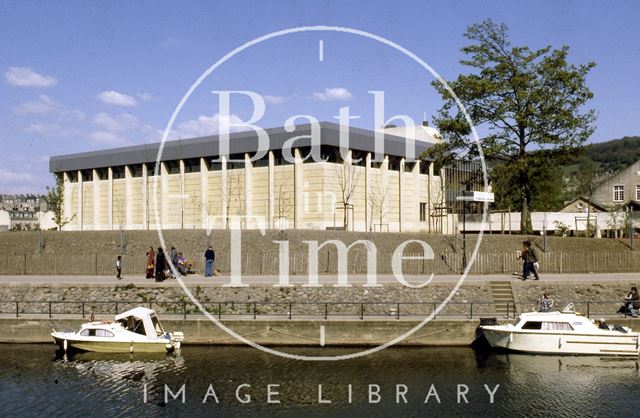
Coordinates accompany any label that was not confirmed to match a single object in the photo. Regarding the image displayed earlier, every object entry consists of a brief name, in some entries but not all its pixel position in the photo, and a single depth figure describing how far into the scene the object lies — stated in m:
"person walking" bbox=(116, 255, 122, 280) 43.19
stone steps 35.97
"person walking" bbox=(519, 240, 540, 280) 39.91
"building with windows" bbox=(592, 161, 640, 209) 82.12
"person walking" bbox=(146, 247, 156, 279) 43.16
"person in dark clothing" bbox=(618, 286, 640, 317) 34.53
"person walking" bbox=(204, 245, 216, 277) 43.00
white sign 47.78
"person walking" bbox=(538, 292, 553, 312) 33.39
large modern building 66.25
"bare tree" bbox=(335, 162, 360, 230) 65.50
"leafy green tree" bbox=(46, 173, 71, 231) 78.25
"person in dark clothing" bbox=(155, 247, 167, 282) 40.09
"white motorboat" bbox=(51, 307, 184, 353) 32.59
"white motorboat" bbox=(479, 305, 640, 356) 31.58
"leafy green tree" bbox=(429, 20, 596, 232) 53.31
